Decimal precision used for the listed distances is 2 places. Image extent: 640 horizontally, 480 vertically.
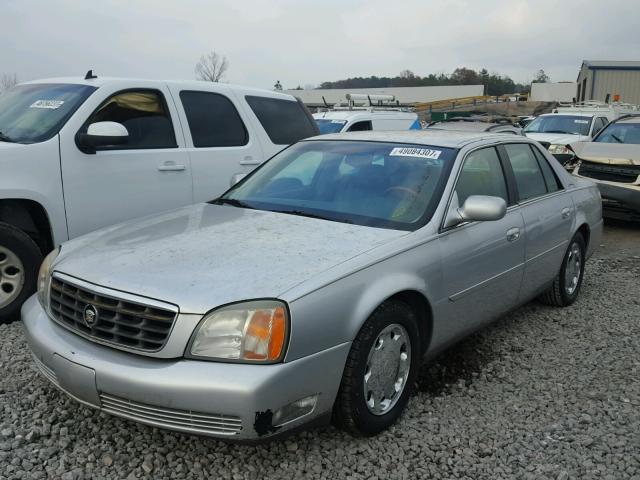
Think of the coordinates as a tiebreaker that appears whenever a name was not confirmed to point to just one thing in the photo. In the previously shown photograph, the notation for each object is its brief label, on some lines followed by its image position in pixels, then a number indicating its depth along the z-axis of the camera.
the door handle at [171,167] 5.12
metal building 36.59
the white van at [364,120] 10.80
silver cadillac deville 2.53
